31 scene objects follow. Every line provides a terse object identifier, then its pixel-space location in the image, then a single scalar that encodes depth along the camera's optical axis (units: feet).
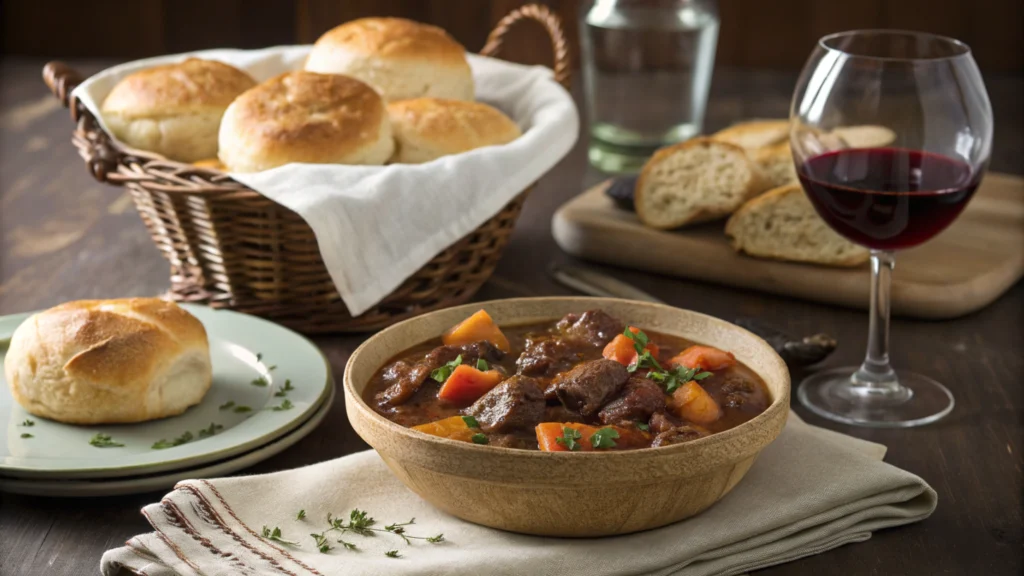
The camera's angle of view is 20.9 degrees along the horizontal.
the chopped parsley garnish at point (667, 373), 4.12
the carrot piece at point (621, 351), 4.21
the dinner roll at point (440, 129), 4.88
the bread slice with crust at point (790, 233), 4.95
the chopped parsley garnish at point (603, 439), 3.96
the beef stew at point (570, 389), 4.01
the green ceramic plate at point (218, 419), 4.16
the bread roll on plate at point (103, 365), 4.28
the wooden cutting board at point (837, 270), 4.86
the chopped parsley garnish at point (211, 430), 4.30
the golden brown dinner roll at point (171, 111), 4.92
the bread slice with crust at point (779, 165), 5.25
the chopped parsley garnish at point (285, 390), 4.39
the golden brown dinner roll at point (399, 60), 5.15
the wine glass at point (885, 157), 4.37
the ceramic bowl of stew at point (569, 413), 3.91
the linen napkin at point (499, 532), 3.95
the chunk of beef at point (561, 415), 4.07
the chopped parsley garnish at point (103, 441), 4.25
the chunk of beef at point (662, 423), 4.01
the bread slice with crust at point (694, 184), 5.11
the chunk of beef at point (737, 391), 4.09
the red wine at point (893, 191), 4.37
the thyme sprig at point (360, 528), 4.01
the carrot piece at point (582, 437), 3.98
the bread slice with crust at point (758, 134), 5.48
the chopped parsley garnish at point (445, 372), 4.13
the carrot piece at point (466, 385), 4.11
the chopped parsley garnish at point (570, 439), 3.95
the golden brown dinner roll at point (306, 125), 4.74
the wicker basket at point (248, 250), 4.67
